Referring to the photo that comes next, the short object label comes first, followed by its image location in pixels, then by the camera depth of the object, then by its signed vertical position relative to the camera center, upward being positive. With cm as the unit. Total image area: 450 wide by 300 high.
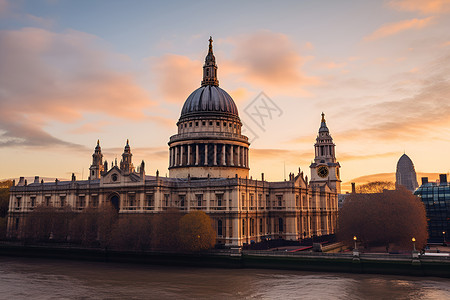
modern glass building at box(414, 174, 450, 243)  10600 +246
